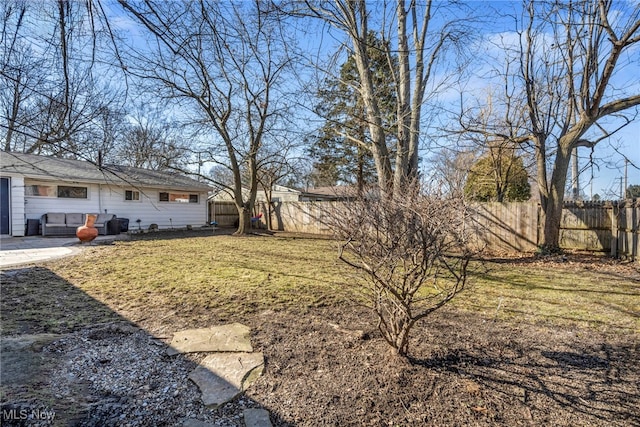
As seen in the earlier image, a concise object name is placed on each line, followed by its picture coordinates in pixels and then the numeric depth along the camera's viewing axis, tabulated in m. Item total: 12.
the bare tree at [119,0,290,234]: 5.69
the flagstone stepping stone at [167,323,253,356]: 2.76
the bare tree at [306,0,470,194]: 7.55
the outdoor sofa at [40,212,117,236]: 11.13
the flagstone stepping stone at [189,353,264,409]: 2.11
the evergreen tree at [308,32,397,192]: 9.13
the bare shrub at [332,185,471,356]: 2.38
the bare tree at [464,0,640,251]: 6.42
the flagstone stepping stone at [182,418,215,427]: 1.82
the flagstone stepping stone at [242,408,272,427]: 1.84
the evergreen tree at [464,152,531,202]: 12.85
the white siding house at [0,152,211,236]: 10.62
